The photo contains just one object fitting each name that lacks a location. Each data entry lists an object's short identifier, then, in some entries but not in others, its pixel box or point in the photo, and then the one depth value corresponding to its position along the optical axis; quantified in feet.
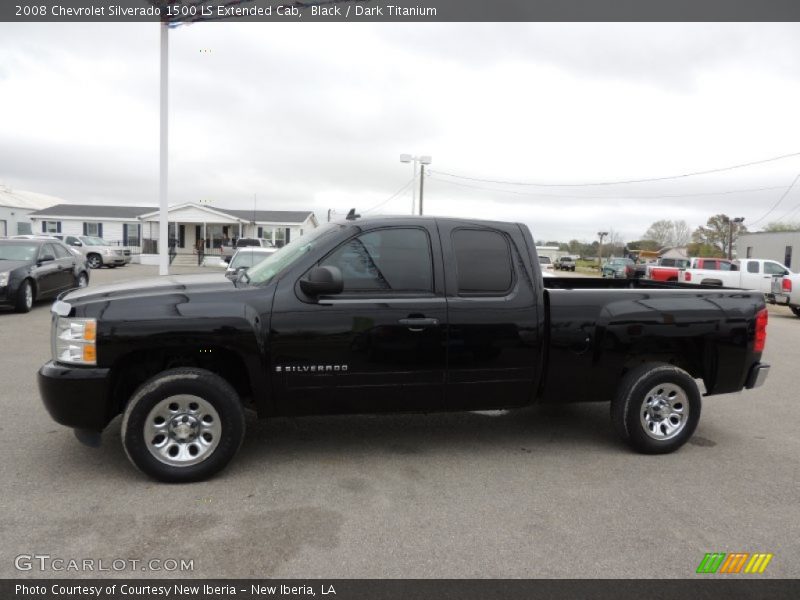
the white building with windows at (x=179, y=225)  138.72
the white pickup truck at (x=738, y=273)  68.13
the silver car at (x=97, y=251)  94.48
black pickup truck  12.55
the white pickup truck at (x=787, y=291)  54.08
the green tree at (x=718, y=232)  231.91
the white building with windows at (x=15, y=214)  150.71
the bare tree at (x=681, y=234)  300.67
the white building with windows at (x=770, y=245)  135.00
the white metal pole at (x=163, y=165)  63.10
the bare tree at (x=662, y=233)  310.12
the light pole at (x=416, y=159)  88.89
